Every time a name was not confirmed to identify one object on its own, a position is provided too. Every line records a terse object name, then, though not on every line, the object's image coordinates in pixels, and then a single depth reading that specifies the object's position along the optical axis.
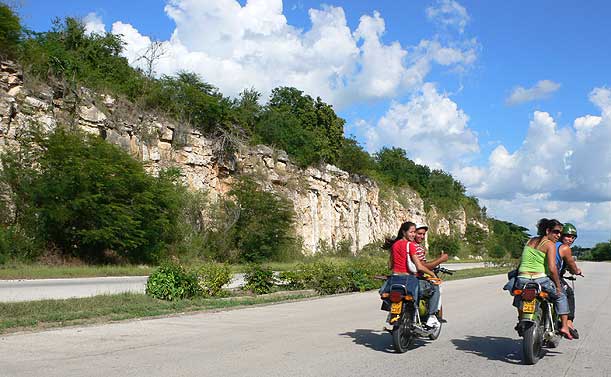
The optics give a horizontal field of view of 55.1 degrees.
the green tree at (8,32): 35.81
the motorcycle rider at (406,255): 9.18
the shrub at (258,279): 19.33
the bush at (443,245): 87.94
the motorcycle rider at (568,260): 9.04
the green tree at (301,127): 56.72
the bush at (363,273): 21.85
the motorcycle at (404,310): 8.76
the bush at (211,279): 17.14
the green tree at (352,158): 67.06
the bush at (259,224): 45.28
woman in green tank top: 8.52
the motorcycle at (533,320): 8.12
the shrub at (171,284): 15.77
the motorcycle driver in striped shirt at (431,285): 9.31
